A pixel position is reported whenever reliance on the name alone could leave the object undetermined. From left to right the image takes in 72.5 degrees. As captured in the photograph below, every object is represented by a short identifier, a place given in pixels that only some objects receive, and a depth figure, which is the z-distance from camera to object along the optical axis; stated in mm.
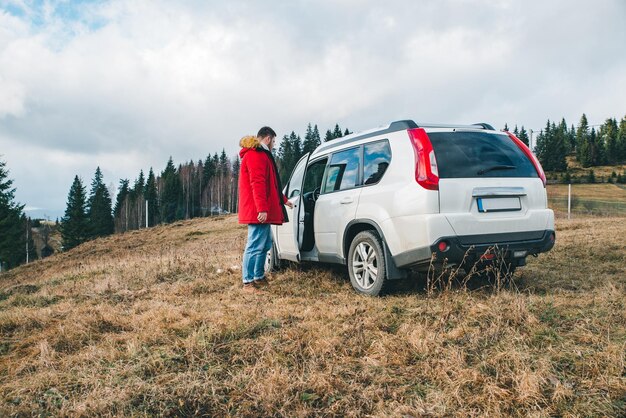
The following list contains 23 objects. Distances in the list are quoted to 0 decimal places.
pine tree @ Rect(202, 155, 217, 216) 78494
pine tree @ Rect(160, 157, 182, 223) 76125
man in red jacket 5438
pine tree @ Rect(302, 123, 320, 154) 88669
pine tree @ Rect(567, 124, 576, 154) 106775
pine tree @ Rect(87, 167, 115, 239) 70650
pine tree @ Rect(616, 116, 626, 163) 91312
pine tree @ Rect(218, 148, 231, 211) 75500
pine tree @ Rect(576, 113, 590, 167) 89688
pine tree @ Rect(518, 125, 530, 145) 105269
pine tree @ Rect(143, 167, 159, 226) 77750
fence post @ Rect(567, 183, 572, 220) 25391
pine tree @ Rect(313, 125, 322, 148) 91244
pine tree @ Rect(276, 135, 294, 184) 77625
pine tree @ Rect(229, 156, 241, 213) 71312
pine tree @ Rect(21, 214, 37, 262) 70688
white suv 4207
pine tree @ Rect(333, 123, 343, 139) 87562
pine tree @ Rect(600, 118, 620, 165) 91312
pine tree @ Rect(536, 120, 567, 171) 82188
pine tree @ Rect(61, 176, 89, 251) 62375
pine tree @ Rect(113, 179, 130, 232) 80938
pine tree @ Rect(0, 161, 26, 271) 41906
